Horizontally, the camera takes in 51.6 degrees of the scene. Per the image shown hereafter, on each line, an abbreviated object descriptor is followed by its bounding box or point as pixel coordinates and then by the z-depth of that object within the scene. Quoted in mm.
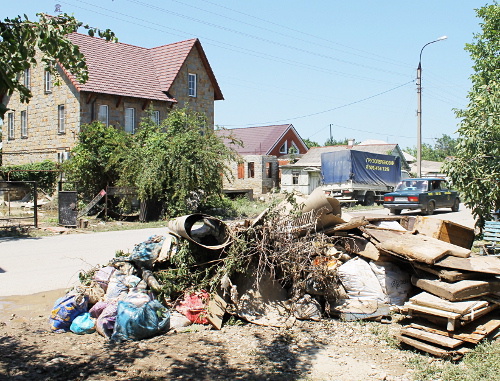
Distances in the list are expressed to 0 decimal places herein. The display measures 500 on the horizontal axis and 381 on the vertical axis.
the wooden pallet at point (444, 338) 5309
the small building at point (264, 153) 41062
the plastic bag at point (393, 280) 6868
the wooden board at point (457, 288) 5699
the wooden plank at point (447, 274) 6038
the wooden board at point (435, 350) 5266
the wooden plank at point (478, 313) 5424
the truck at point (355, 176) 30109
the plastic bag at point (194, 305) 6473
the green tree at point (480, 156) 12320
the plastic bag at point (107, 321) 6070
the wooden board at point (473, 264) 6129
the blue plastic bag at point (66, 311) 6353
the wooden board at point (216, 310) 6234
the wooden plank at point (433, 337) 5293
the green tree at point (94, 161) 21778
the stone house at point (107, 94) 27562
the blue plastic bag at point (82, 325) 6234
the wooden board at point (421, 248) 6320
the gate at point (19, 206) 18295
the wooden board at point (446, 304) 5453
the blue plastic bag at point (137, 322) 5914
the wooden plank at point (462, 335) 5395
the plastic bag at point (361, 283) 6785
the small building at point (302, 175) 39250
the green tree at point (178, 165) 19625
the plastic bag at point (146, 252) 7230
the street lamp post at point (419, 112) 31188
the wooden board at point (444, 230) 8039
